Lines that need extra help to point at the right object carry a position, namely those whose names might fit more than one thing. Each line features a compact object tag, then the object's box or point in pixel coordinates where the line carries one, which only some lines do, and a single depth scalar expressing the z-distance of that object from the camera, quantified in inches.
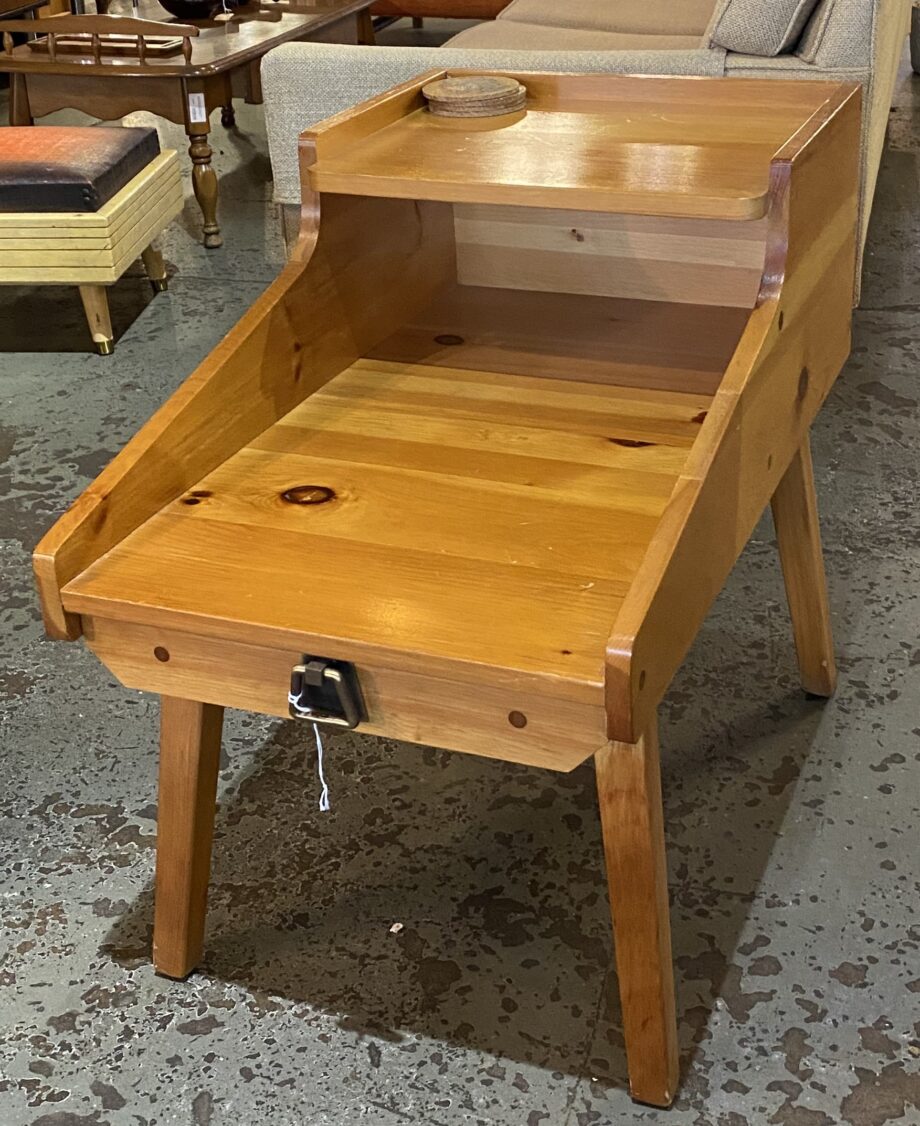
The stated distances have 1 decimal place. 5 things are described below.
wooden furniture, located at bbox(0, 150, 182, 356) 118.2
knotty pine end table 43.1
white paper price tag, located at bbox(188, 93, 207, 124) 141.3
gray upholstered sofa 107.7
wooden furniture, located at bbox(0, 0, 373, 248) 141.6
